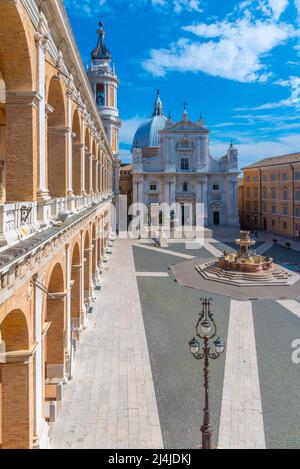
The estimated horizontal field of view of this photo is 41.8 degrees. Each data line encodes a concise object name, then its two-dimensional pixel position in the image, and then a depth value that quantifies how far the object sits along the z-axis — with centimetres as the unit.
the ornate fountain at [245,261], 2719
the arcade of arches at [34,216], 677
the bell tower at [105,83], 4688
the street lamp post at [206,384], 889
